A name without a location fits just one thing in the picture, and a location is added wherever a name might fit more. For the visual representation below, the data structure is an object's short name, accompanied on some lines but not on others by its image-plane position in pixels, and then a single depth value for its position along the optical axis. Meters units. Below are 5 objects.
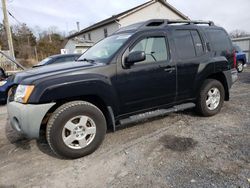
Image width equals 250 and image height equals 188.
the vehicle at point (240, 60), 13.13
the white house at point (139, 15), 24.94
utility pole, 17.55
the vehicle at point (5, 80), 7.27
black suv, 3.27
